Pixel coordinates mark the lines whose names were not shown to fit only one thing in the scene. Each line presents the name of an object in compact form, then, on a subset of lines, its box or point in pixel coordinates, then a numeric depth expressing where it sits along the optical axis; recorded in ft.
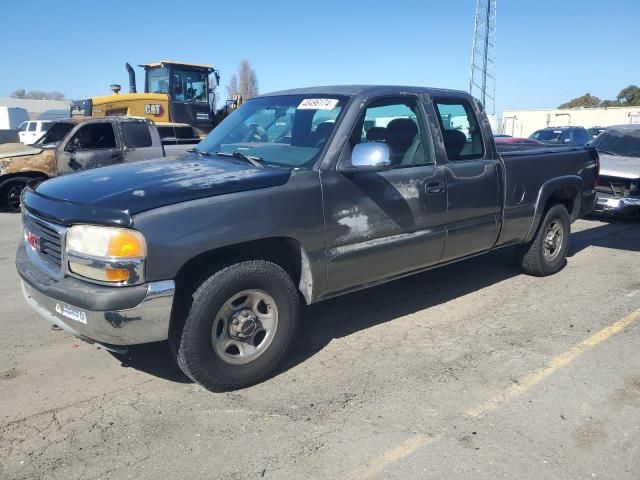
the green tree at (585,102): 237.92
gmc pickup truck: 10.04
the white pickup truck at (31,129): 75.00
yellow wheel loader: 49.08
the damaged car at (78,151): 32.76
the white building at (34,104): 209.89
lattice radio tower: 130.52
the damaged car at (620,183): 28.86
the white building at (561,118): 131.64
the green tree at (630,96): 217.52
